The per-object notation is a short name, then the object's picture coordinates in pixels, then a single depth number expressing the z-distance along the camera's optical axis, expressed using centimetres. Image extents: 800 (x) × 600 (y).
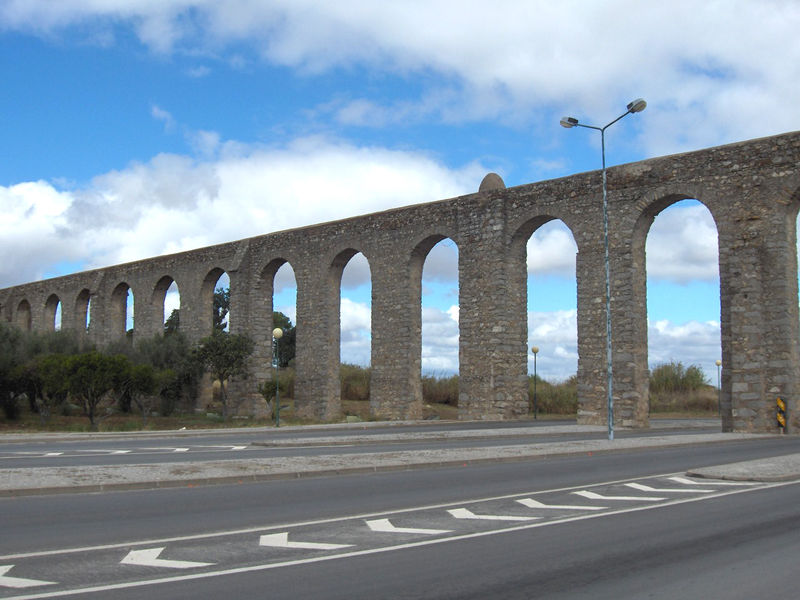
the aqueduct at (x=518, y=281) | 2347
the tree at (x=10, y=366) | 3416
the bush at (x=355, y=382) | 4338
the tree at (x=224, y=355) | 3544
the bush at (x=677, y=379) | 4231
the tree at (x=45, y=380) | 3081
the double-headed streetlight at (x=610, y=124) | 2041
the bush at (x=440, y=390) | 4178
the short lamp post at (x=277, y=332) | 2960
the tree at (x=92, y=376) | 3019
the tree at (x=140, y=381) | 3147
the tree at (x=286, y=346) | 7056
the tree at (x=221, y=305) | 7431
